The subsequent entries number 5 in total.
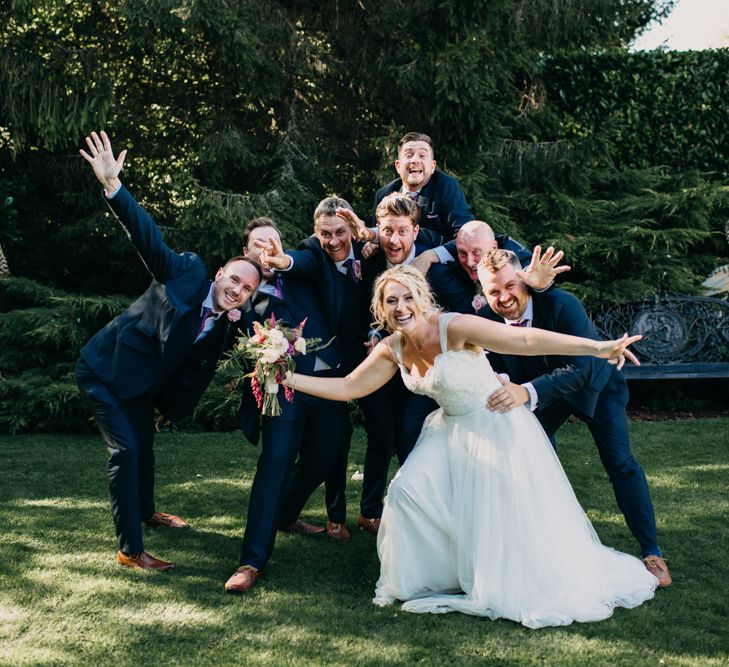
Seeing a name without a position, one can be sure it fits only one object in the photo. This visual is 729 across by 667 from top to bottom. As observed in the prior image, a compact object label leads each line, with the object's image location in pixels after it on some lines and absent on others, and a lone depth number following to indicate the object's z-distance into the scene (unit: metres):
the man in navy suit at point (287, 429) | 4.42
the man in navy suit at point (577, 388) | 4.31
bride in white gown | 3.93
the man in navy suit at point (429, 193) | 5.29
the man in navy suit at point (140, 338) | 4.45
